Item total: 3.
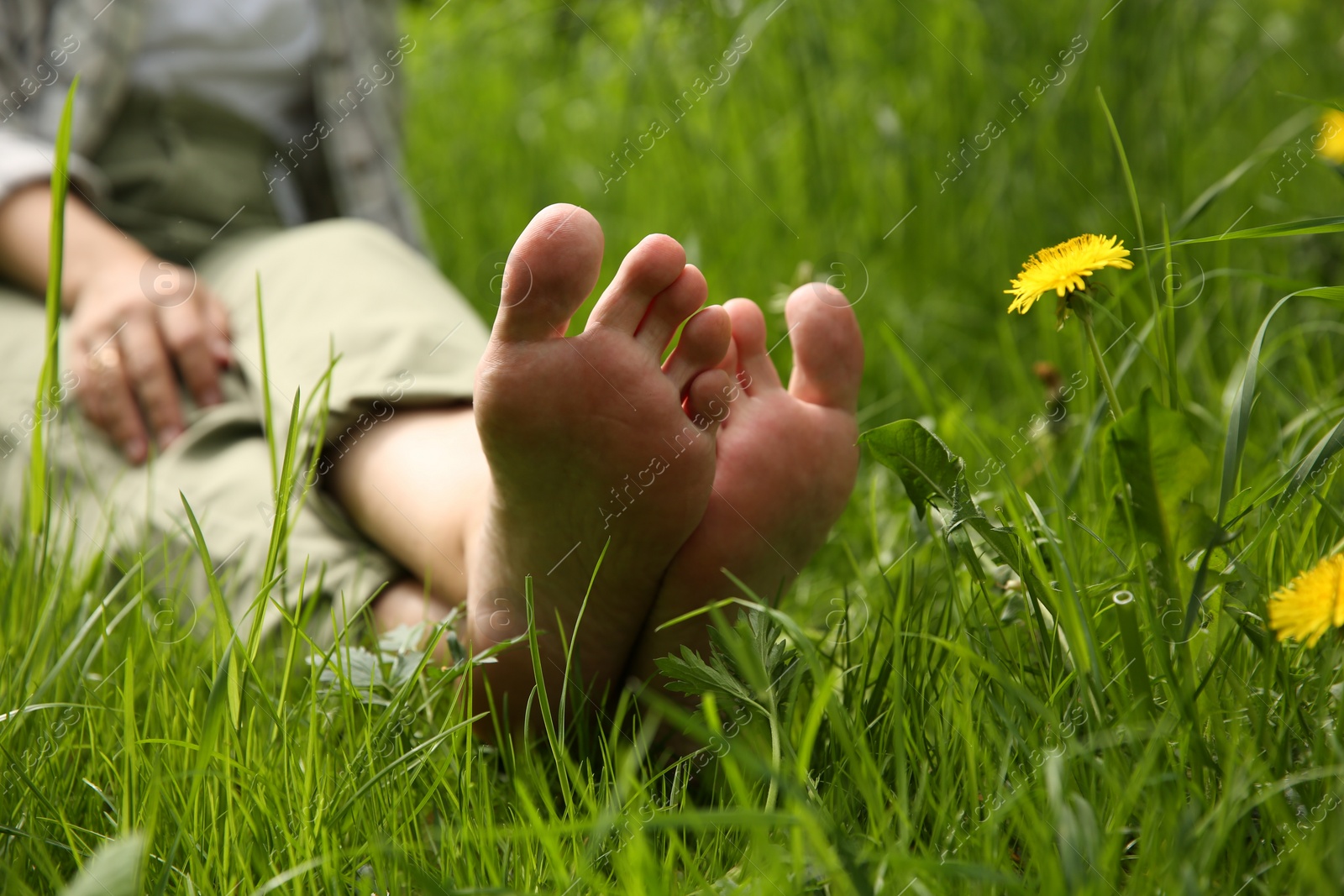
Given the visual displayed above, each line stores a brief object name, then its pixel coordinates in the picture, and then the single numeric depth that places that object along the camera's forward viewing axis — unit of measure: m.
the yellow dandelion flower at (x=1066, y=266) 0.65
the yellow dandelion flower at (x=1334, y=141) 0.87
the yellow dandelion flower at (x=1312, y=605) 0.53
